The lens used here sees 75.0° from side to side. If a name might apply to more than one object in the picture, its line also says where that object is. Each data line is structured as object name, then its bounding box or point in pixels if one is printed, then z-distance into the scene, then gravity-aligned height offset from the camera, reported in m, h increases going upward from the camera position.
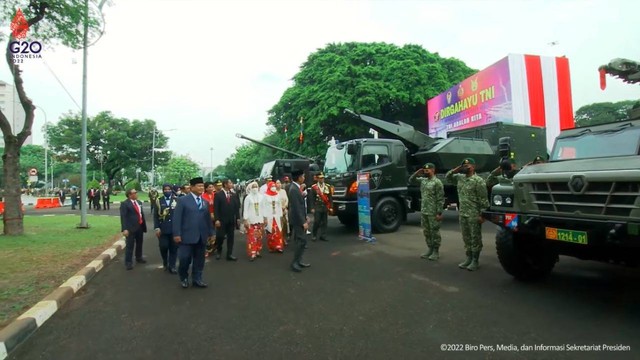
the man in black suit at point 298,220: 6.92 -0.38
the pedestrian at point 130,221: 7.58 -0.32
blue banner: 9.63 -0.30
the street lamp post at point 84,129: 12.99 +2.47
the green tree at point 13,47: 10.65 +4.20
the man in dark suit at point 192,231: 5.89 -0.41
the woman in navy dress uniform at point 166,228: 7.24 -0.44
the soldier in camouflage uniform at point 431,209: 7.16 -0.28
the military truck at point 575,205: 4.14 -0.19
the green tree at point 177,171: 72.19 +5.52
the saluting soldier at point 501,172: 5.76 +0.27
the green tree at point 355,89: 24.19 +6.39
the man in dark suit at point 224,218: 8.21 -0.36
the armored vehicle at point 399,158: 10.65 +0.96
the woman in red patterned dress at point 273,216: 8.86 -0.37
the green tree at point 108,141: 41.34 +6.48
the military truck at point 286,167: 17.20 +1.34
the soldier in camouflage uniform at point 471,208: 6.43 -0.26
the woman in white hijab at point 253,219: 8.46 -0.40
